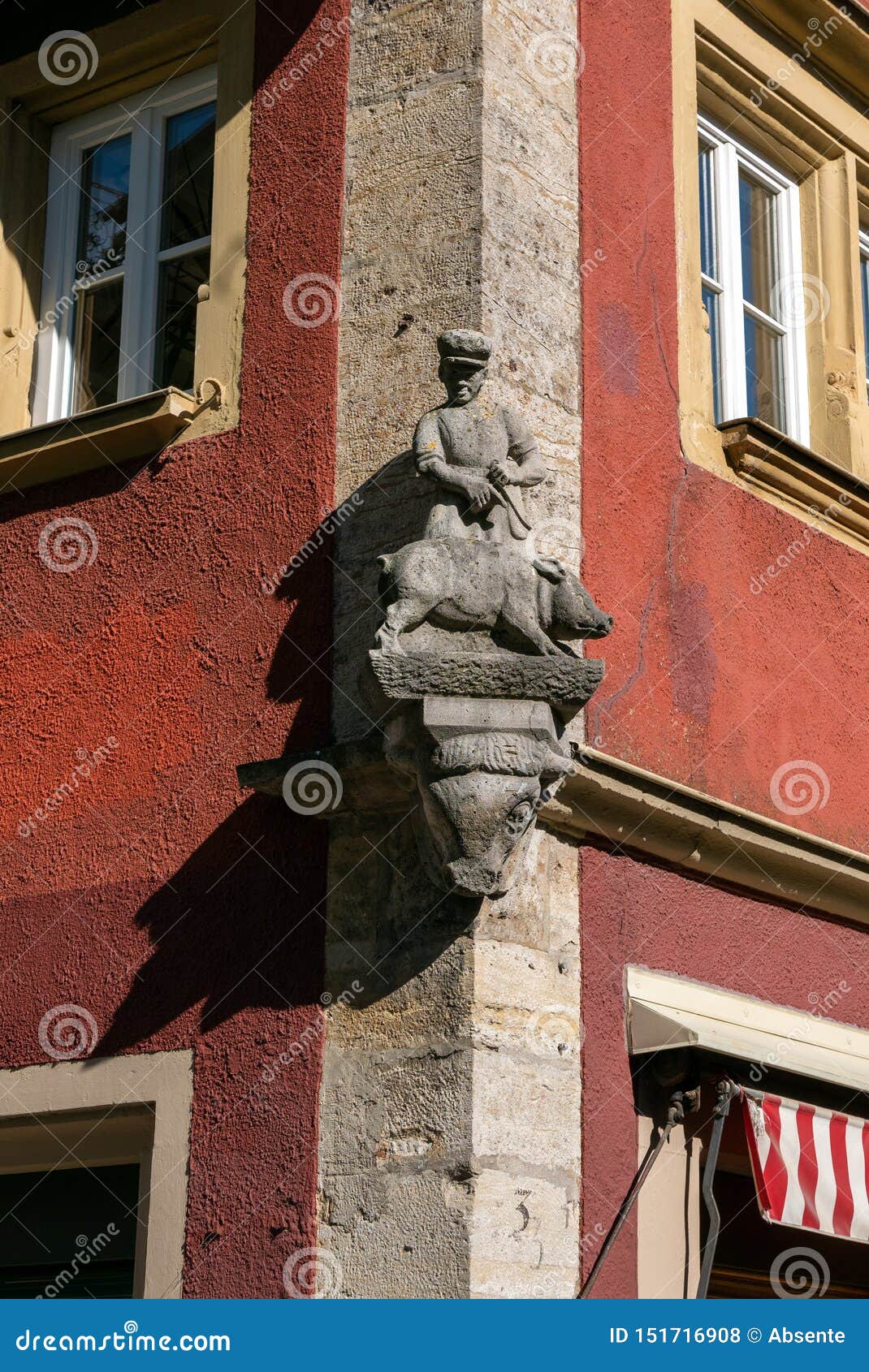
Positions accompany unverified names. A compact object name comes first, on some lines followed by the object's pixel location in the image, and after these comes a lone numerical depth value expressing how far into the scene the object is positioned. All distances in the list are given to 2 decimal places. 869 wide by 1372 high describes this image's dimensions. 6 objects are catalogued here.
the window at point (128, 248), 6.48
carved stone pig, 4.89
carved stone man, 5.05
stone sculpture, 4.73
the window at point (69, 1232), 5.44
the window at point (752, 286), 6.93
